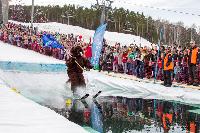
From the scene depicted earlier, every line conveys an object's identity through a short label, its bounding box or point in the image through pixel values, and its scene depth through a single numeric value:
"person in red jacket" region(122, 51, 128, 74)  23.76
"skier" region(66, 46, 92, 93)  14.79
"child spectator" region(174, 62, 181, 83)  19.79
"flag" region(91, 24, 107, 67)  19.27
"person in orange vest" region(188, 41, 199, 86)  18.12
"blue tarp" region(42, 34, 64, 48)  18.52
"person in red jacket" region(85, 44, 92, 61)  25.38
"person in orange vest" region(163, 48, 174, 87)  18.81
